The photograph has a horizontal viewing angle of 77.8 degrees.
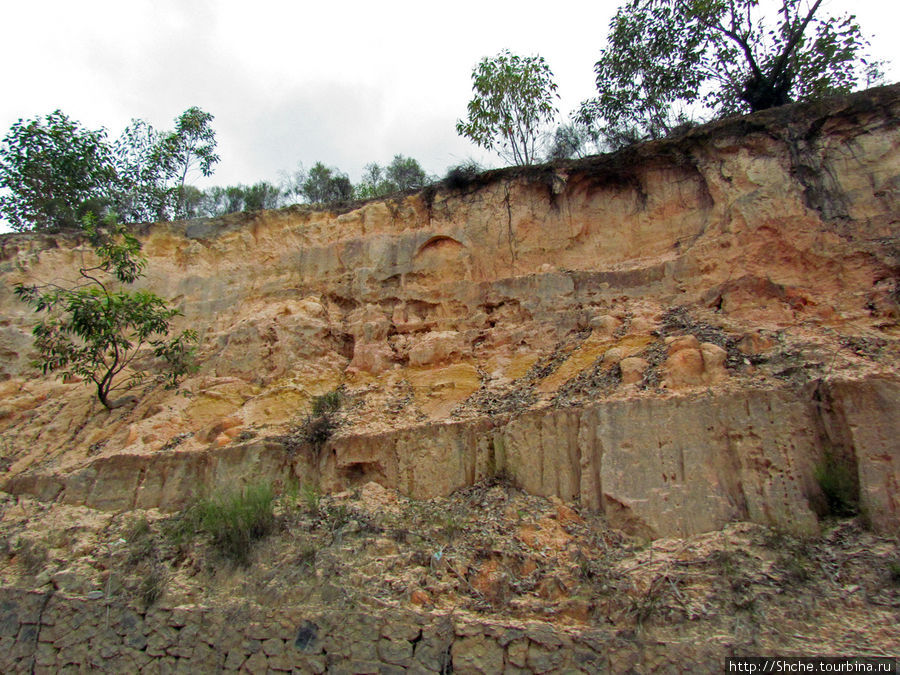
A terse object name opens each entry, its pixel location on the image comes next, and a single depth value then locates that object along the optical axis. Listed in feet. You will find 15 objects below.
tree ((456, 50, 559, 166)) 49.14
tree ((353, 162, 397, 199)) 64.44
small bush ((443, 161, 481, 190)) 40.04
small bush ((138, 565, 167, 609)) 22.99
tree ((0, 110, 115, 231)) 51.31
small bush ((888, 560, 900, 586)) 16.96
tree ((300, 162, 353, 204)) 65.05
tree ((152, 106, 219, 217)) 61.16
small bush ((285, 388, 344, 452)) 29.01
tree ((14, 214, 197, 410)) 33.96
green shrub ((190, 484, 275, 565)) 23.77
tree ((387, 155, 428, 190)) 63.82
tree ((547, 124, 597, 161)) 49.26
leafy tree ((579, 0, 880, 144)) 41.16
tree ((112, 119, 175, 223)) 58.23
